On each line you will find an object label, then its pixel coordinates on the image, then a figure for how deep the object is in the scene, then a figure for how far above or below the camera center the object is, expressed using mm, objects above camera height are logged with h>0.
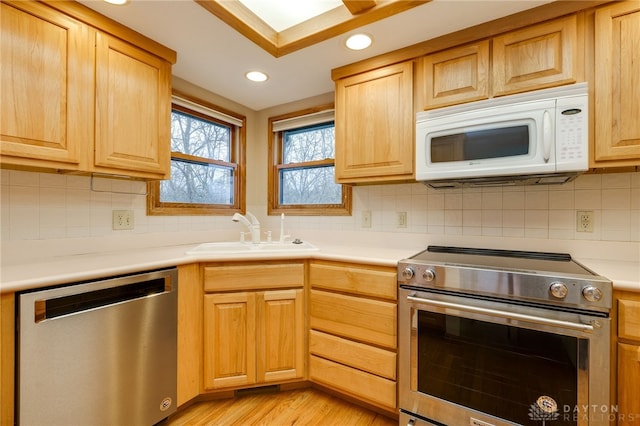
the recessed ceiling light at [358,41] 1646 +1014
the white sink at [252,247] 1945 -247
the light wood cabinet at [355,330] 1553 -682
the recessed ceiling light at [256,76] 2055 +1004
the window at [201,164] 2186 +420
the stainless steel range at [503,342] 1125 -568
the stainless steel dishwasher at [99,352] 1086 -606
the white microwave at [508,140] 1333 +378
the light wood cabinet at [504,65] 1381 +785
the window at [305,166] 2461 +426
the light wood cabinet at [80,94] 1250 +601
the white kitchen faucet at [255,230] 2209 -134
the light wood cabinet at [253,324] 1680 -680
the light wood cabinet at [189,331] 1568 -668
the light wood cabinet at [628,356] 1085 -549
